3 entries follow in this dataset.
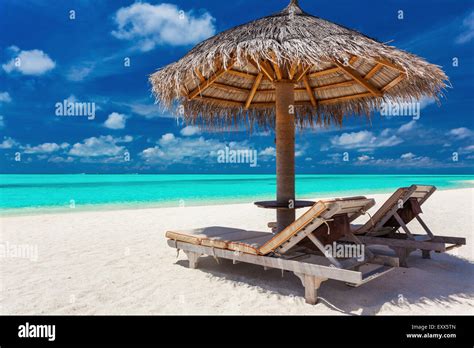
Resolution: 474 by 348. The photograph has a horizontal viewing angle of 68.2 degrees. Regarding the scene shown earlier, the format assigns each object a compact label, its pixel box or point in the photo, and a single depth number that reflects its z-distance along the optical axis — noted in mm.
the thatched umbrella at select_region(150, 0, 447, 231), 3453
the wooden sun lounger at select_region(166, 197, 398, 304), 2906
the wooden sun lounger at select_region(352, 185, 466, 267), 4016
